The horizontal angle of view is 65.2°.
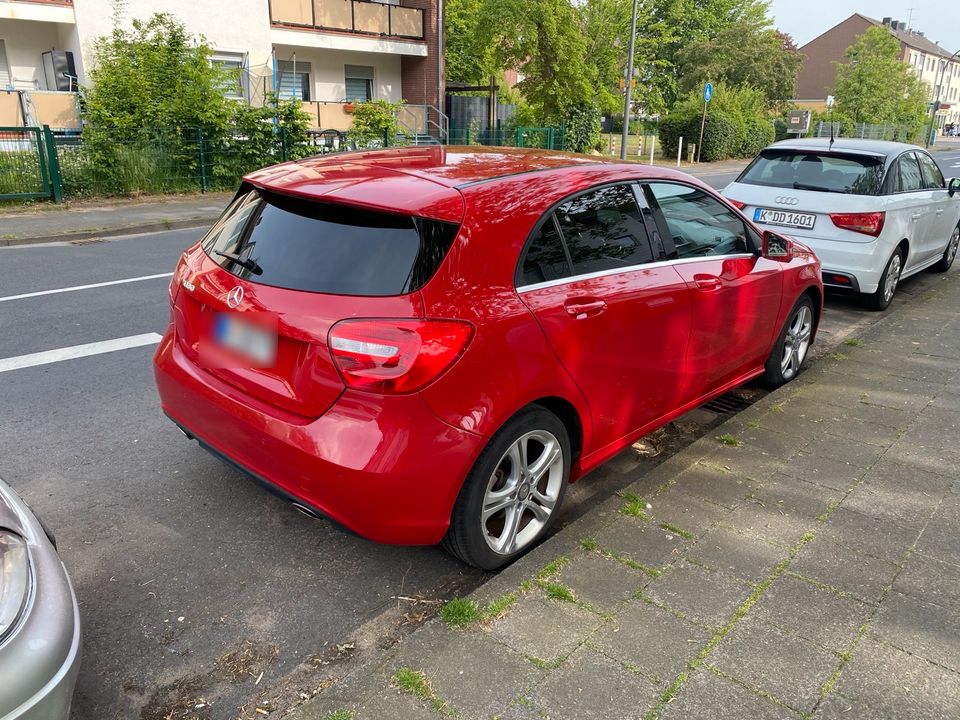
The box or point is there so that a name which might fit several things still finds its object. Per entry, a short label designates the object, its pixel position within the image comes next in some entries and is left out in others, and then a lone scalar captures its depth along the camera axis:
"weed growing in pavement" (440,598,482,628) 2.60
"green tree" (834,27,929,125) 52.97
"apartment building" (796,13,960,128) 82.12
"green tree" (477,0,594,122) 26.41
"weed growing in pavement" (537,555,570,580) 2.87
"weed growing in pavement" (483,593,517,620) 2.64
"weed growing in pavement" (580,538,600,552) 3.07
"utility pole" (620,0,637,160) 24.78
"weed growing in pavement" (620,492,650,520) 3.36
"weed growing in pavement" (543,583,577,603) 2.74
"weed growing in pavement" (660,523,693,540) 3.21
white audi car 7.12
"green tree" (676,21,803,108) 49.75
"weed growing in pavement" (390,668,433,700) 2.28
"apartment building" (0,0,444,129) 18.77
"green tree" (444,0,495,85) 35.03
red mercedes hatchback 2.60
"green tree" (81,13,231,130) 15.52
